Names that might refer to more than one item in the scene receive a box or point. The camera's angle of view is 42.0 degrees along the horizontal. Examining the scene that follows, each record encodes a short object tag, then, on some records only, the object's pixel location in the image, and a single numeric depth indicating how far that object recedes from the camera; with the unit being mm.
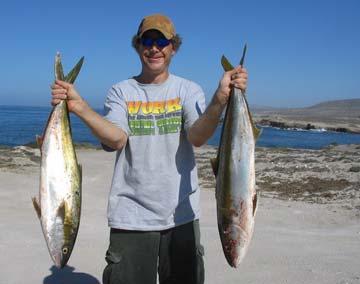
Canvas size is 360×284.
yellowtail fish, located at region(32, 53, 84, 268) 2773
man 3195
